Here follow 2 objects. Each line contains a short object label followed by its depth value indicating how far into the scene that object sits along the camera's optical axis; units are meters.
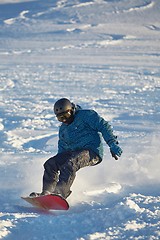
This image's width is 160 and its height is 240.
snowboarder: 8.90
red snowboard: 8.40
